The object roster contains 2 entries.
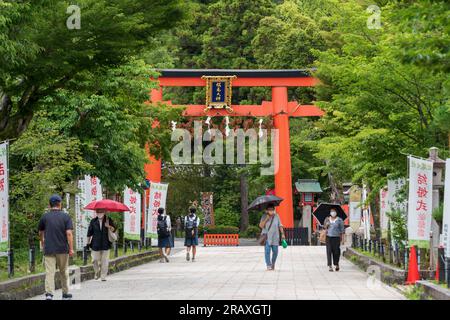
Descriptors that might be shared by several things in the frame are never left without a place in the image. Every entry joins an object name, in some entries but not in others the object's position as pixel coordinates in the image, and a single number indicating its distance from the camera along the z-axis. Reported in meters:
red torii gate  47.59
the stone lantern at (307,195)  55.34
